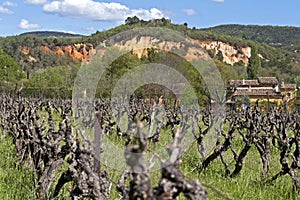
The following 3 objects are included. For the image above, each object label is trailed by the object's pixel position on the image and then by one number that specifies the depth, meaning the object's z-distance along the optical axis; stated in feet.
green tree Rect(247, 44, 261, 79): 288.92
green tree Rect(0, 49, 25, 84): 202.28
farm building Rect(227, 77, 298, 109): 188.71
